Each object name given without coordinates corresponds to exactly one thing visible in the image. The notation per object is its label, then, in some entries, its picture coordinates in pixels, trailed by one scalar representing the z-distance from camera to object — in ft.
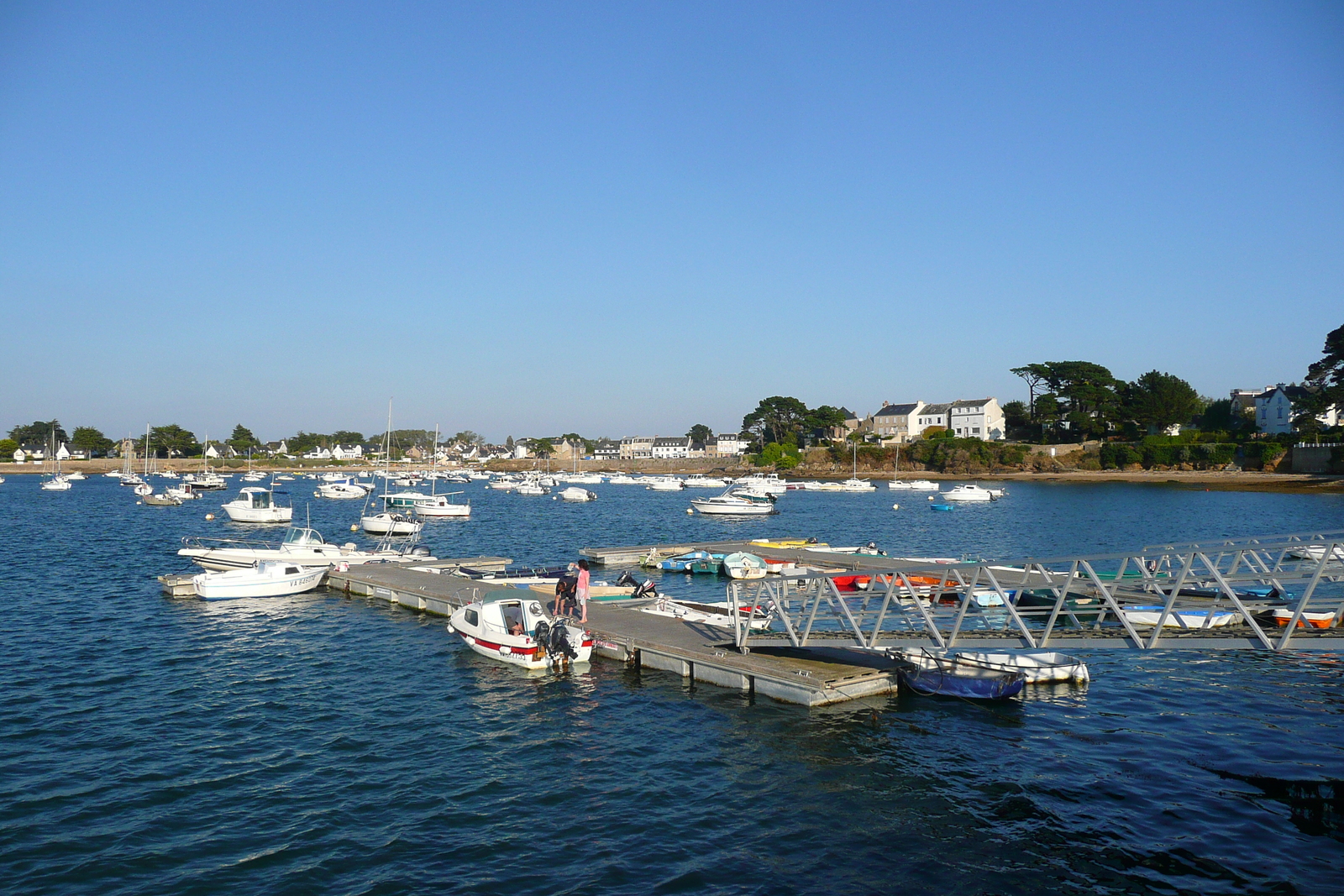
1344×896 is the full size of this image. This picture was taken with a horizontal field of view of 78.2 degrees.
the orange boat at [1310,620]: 89.45
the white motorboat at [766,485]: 386.73
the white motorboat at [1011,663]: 75.77
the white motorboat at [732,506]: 312.29
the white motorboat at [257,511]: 248.52
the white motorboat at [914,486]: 449.48
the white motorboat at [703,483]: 510.99
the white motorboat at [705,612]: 95.10
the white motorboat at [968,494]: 358.64
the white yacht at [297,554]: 141.79
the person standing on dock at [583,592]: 89.71
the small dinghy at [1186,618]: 89.71
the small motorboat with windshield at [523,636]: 83.61
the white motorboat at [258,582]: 123.13
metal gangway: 57.77
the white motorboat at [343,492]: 390.62
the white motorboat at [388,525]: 226.99
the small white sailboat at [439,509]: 292.61
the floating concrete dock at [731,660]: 72.84
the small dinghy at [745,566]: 140.05
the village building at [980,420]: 614.75
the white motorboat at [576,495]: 399.44
